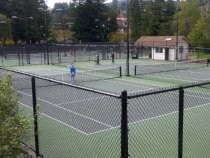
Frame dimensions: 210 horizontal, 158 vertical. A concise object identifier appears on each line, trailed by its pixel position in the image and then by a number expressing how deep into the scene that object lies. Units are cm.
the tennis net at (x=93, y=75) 2843
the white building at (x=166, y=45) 5061
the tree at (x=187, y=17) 7394
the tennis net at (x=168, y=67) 3300
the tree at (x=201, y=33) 5994
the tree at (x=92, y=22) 8744
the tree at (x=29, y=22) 8269
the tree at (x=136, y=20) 8094
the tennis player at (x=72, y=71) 2494
